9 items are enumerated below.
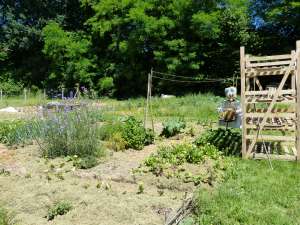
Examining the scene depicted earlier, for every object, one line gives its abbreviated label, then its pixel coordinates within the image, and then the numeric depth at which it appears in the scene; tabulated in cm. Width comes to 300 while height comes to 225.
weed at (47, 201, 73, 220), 537
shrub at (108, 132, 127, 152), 841
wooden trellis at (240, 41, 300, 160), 755
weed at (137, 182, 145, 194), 601
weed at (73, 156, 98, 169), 724
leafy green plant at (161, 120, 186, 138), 968
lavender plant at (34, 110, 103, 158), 785
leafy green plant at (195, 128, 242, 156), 838
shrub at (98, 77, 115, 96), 2708
